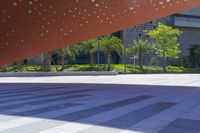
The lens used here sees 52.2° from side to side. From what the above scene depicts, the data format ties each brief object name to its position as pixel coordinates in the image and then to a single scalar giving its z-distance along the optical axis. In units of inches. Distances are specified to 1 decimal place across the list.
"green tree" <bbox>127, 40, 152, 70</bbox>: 1198.5
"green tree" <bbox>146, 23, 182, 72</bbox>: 1187.6
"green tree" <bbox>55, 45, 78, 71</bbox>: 1028.9
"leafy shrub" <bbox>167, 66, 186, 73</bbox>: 1210.9
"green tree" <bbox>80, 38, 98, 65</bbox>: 1090.1
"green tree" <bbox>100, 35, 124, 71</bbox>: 1078.0
